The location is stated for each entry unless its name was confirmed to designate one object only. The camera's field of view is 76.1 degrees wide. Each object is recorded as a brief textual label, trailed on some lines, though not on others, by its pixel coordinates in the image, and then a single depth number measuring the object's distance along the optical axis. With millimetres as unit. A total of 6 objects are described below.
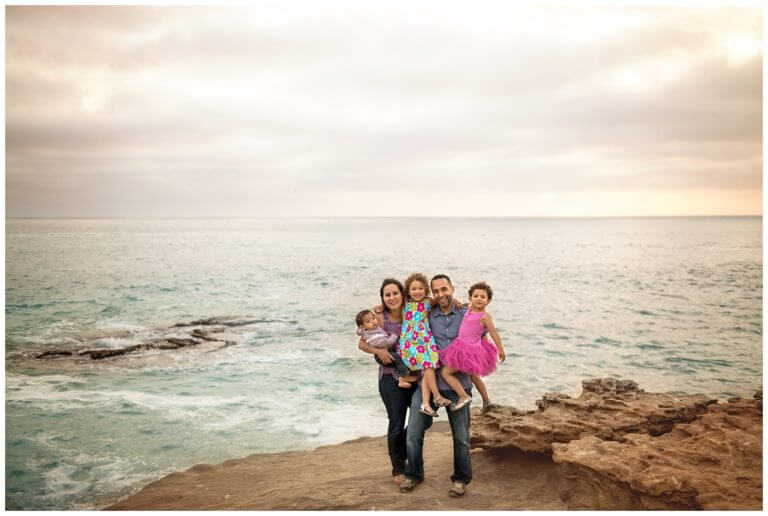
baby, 4930
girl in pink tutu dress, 4766
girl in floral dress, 4812
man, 4840
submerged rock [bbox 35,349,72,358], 12992
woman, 5008
